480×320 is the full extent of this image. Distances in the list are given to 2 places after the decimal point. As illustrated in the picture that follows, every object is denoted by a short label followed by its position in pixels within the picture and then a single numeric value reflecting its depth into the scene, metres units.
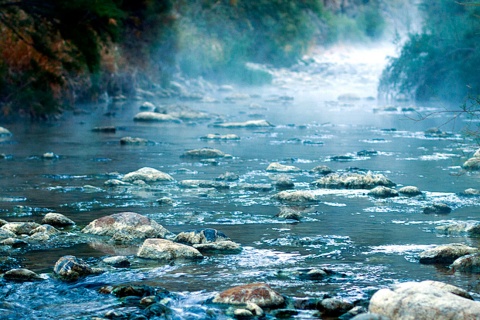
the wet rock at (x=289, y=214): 11.88
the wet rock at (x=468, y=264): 8.85
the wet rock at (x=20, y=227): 10.63
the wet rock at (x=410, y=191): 14.21
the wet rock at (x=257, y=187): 14.75
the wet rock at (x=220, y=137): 24.36
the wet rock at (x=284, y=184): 15.11
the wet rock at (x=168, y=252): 9.44
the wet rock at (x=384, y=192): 14.05
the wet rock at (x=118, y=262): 9.11
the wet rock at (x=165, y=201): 13.17
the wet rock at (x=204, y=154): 19.80
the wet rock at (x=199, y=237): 10.23
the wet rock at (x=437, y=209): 12.50
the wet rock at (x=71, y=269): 8.59
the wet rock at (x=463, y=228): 10.80
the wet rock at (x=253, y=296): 7.64
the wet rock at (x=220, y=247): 9.86
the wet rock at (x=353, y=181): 15.09
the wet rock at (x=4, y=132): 24.05
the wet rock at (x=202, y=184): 14.93
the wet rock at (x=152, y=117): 30.31
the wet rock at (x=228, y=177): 15.92
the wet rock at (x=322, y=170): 17.06
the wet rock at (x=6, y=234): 10.27
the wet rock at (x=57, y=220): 11.27
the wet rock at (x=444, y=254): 9.29
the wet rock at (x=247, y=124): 28.49
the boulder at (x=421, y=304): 6.75
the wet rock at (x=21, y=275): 8.49
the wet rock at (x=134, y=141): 22.52
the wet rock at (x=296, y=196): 13.45
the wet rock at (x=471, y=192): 14.16
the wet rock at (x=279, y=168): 17.49
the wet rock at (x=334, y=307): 7.44
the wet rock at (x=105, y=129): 25.93
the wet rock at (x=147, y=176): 15.63
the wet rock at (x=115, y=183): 15.04
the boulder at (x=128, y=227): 10.58
